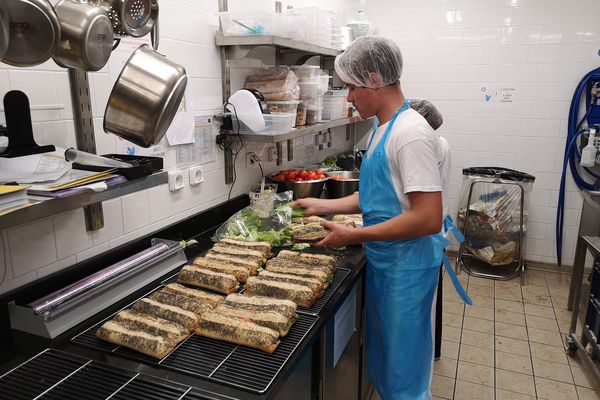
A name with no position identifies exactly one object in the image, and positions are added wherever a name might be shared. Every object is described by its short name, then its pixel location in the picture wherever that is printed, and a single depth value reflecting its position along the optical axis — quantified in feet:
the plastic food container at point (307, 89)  9.24
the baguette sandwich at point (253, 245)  6.49
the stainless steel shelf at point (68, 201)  3.28
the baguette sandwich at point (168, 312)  4.60
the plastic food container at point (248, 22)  7.38
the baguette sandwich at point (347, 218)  8.11
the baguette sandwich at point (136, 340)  4.15
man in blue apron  5.60
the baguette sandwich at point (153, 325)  4.34
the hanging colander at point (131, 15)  4.37
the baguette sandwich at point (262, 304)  4.74
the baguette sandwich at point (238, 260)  5.92
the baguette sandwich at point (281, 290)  5.11
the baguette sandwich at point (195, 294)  5.08
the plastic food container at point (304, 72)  9.20
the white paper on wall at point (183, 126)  6.79
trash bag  13.39
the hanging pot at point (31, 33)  3.18
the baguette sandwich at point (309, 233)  7.11
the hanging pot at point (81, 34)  3.66
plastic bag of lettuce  7.23
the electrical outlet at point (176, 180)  6.93
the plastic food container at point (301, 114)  9.05
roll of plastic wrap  4.51
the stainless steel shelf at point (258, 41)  7.24
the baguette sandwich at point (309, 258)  6.05
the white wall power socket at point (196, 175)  7.35
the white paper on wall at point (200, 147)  7.13
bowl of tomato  9.32
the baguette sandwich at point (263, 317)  4.47
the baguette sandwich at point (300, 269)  5.65
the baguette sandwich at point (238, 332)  4.24
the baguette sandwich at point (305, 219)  7.83
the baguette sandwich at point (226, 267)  5.73
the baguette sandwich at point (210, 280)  5.38
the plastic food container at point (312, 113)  9.51
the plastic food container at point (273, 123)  7.88
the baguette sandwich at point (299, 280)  5.33
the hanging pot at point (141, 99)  4.04
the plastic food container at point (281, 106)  8.28
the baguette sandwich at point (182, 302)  4.86
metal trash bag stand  13.29
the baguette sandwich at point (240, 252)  6.20
